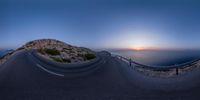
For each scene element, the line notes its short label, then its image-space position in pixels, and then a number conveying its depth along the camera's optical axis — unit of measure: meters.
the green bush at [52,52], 20.06
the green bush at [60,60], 16.08
